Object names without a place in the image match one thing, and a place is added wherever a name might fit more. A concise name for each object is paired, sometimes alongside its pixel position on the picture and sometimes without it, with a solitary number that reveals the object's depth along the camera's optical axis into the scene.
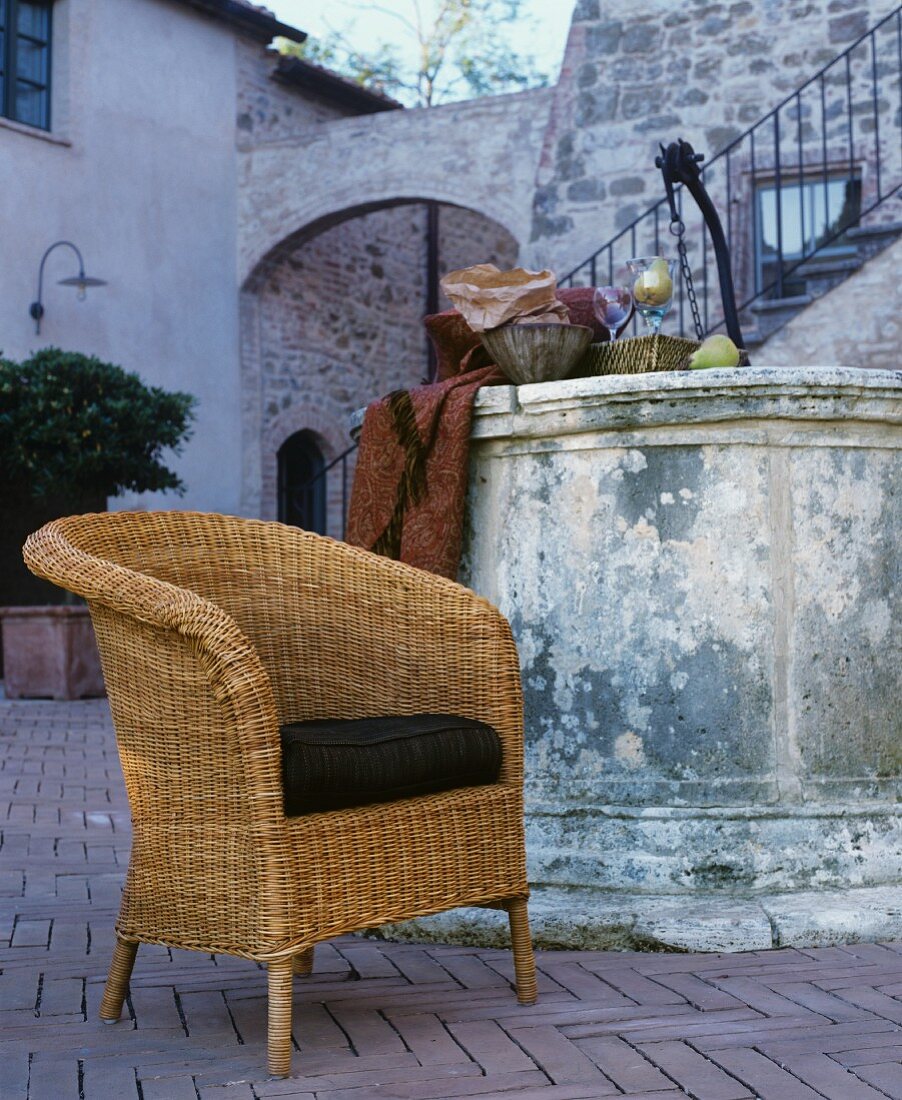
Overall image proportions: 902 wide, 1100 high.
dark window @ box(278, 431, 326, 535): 13.72
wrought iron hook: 3.95
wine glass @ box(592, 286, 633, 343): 3.40
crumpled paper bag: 3.31
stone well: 3.05
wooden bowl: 3.25
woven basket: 3.26
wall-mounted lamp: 10.84
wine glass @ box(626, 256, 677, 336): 3.43
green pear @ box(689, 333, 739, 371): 3.30
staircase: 10.27
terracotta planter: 8.52
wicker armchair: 2.26
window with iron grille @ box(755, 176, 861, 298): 10.93
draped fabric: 3.26
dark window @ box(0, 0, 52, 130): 11.50
